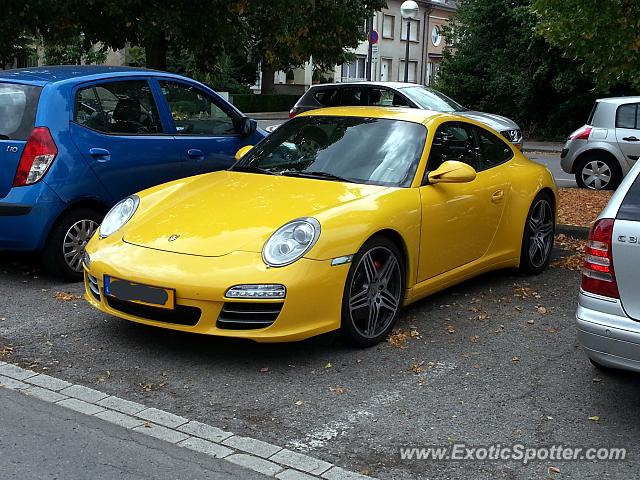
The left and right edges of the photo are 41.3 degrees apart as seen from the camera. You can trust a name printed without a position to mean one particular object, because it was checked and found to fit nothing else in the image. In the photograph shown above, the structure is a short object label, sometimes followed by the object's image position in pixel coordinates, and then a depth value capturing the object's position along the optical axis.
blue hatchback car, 6.50
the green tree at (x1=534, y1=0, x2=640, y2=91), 9.69
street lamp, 24.88
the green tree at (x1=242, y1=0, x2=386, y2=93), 13.77
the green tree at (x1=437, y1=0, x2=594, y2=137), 25.80
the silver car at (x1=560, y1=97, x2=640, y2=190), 13.56
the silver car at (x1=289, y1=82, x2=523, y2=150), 13.11
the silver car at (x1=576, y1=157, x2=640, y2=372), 3.97
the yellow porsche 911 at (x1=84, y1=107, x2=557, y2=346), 4.84
